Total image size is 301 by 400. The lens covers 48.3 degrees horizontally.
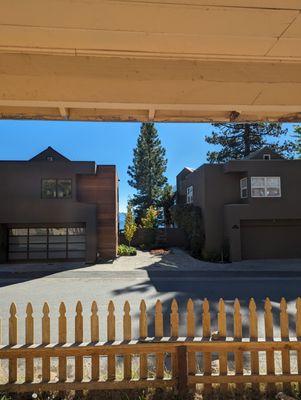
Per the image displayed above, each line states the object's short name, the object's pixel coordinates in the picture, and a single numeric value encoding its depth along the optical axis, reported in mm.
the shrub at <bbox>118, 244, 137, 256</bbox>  24141
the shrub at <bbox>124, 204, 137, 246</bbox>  27953
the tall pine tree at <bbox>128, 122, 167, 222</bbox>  45188
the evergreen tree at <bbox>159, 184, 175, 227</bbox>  36906
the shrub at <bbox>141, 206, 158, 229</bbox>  30172
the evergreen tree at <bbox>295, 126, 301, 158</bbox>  27181
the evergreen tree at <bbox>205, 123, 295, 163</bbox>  39094
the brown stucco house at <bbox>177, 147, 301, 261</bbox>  20609
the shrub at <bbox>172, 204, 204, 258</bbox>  22512
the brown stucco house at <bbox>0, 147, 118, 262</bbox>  20797
